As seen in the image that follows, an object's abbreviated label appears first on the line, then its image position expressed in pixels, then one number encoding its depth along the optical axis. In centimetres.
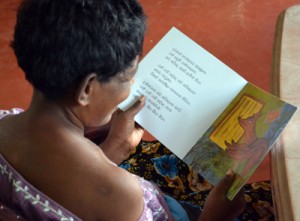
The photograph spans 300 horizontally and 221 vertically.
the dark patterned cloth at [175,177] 91
